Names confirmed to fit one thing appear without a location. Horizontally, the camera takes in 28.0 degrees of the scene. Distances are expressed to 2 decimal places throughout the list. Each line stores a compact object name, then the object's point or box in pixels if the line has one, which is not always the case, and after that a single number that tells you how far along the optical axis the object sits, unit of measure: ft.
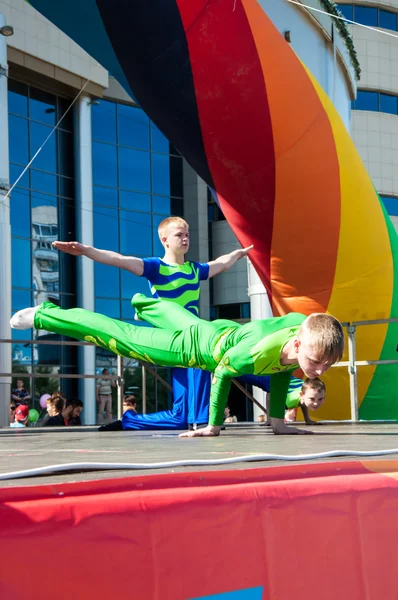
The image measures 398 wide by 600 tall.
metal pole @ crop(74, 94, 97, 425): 63.41
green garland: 31.67
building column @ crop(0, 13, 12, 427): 45.80
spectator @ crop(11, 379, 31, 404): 51.37
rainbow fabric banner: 21.04
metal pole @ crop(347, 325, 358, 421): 22.65
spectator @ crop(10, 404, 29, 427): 37.60
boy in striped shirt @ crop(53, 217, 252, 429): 17.94
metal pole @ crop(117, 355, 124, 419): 27.48
